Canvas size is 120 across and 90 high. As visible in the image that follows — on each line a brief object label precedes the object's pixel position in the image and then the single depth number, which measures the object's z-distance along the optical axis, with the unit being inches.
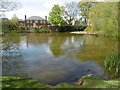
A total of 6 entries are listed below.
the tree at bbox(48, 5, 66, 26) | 1035.4
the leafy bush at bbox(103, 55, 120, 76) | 184.9
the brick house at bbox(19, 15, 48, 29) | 1200.1
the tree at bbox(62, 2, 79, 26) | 1064.8
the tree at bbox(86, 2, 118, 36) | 259.7
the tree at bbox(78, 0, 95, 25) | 1067.0
